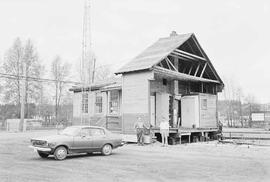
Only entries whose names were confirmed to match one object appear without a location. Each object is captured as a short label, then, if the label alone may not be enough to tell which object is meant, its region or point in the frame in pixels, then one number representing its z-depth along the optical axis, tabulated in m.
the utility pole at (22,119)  33.71
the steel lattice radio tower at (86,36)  25.85
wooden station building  20.86
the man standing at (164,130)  19.58
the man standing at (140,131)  19.61
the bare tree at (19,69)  42.62
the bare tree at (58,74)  50.44
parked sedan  13.26
